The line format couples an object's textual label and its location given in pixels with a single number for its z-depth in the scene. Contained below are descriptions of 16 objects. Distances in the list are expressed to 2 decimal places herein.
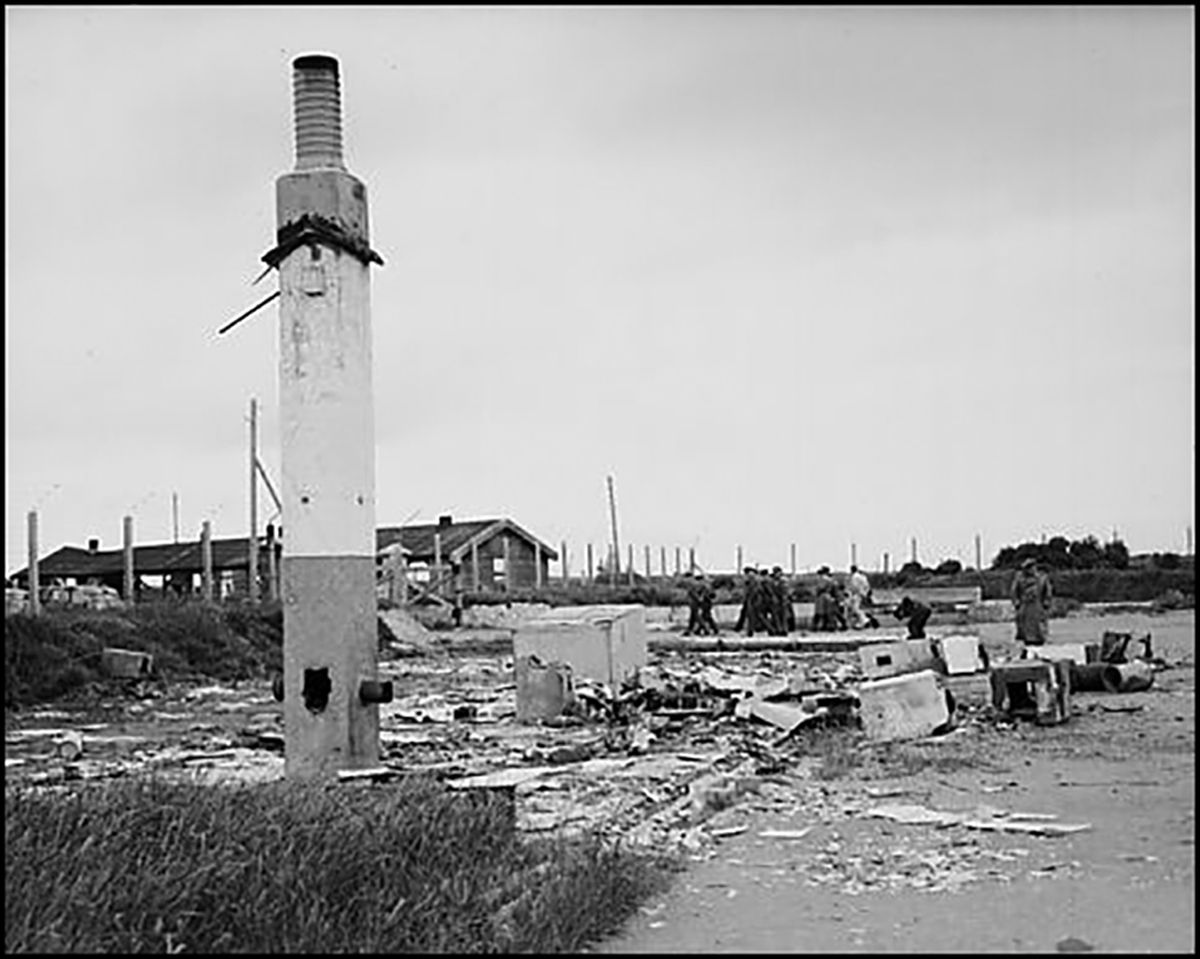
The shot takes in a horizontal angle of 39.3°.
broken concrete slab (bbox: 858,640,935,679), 19.56
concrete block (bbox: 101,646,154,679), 22.14
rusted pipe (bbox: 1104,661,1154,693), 17.89
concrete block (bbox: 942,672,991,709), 16.55
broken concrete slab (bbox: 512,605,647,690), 17.09
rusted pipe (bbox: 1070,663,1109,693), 18.00
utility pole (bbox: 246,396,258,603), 32.33
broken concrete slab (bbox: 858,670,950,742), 13.70
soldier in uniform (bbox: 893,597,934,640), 26.72
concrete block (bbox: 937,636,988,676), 19.89
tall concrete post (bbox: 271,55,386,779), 11.09
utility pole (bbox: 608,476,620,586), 62.72
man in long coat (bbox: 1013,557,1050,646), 24.03
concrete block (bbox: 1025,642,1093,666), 19.46
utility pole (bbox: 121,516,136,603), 28.53
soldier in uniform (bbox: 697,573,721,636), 33.47
